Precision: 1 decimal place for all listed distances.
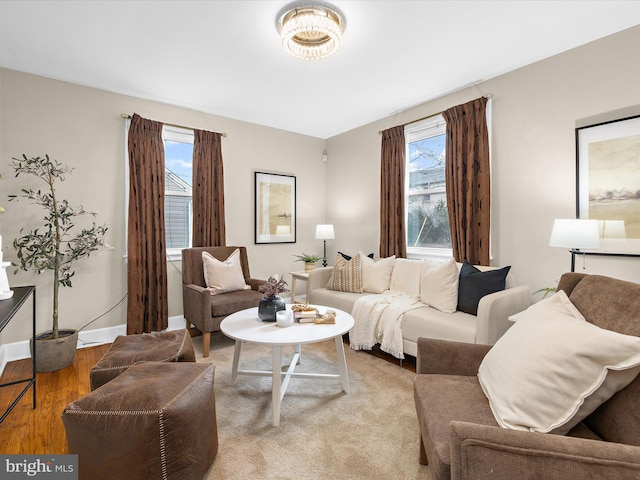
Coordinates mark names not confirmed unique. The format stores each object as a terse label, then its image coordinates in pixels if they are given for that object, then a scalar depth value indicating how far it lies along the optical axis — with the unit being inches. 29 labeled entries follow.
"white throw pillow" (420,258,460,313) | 107.8
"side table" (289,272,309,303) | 160.0
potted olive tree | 106.2
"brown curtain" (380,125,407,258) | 151.3
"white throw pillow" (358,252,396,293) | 134.4
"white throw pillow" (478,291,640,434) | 36.8
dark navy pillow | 102.2
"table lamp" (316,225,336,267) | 172.8
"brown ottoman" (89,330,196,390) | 69.2
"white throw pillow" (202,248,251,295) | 133.6
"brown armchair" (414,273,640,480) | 30.8
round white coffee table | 76.5
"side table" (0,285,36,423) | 60.3
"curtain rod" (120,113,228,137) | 131.4
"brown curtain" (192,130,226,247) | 150.3
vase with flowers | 91.1
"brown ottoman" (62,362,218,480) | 50.3
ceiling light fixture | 81.0
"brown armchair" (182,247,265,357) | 117.3
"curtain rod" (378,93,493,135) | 120.3
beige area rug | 61.1
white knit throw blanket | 107.6
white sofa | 88.0
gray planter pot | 104.0
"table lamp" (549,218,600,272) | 82.2
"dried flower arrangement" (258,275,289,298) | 91.7
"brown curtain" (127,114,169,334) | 132.0
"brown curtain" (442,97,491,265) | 119.7
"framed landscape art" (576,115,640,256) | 89.7
